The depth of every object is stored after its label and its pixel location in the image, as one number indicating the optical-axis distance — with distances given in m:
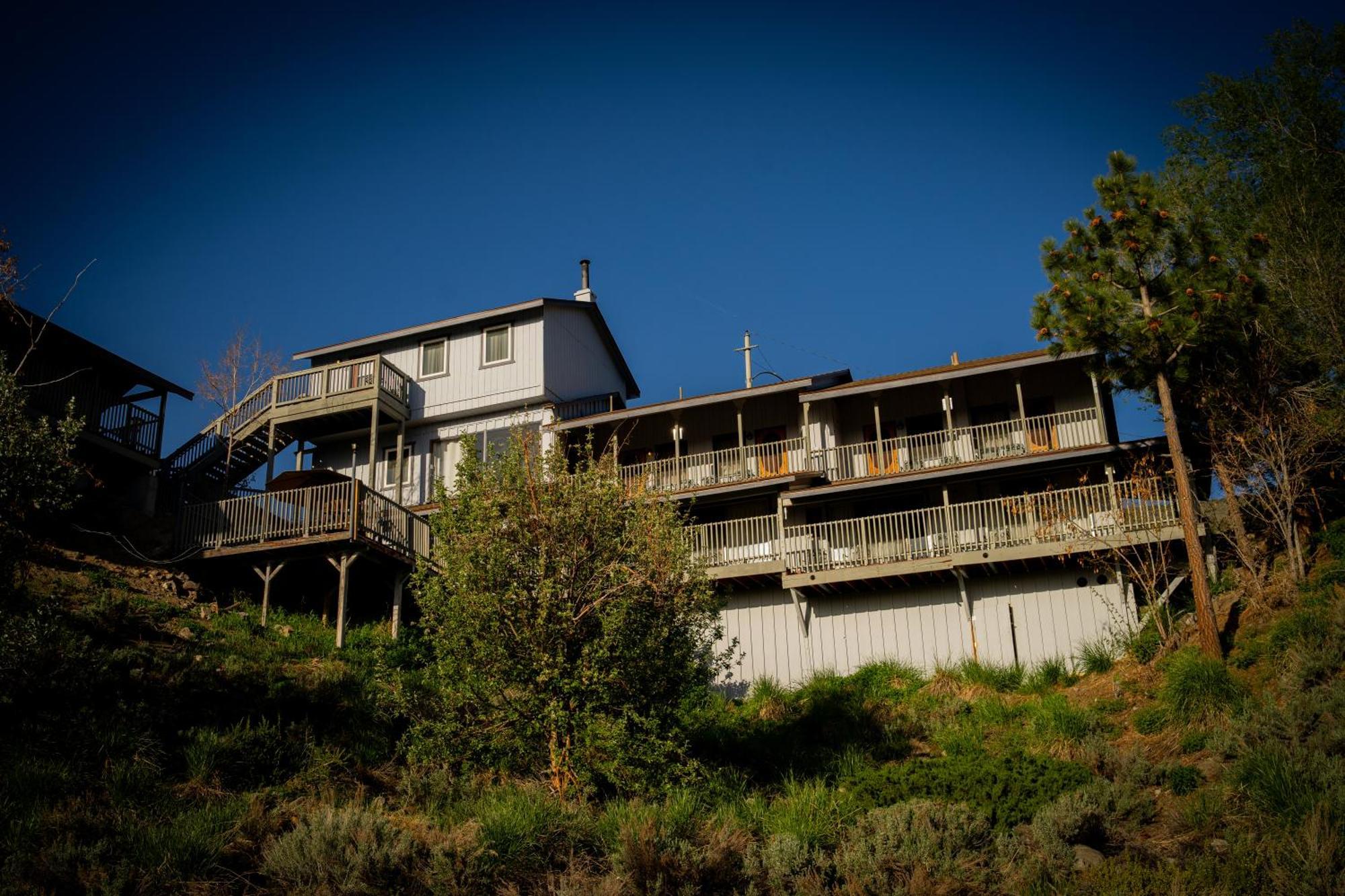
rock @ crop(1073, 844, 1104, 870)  14.79
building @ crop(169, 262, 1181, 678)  26.42
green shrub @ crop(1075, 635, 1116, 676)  24.34
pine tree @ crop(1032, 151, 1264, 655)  22.95
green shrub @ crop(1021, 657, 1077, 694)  24.30
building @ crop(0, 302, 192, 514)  29.83
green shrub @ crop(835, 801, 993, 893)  14.39
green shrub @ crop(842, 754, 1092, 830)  16.45
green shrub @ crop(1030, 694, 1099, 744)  20.75
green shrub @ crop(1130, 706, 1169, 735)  20.16
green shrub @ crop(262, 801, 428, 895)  13.78
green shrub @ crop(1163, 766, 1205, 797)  17.19
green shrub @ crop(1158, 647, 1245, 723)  19.76
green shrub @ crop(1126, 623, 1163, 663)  23.23
